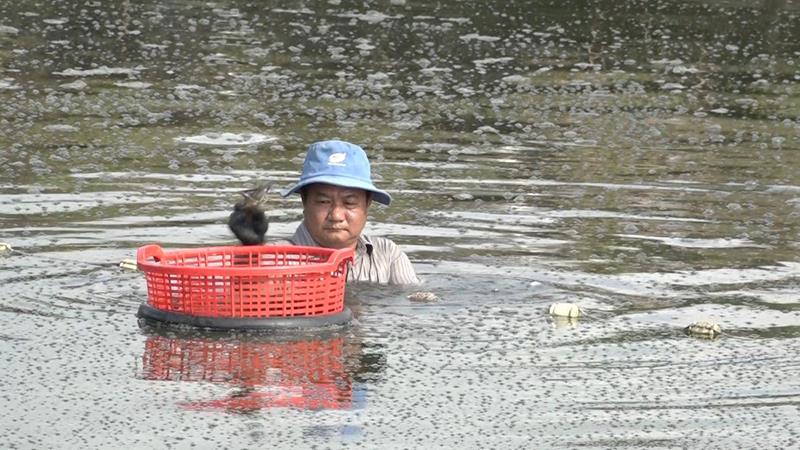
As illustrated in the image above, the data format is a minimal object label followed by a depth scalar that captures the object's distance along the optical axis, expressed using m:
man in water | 14.70
